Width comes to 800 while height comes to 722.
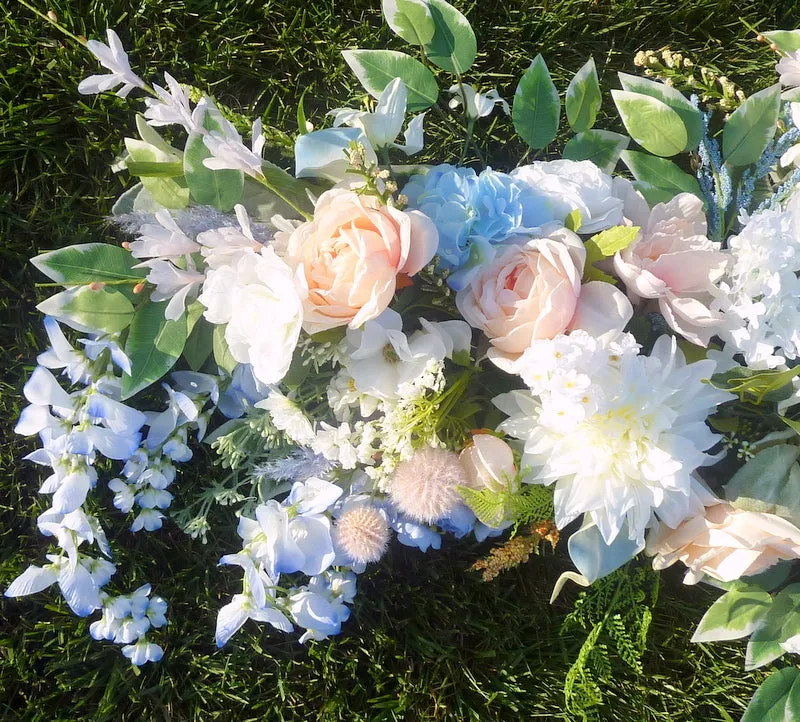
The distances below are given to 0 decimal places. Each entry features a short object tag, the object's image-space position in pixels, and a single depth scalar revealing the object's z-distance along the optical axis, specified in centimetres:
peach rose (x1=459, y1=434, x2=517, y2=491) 76
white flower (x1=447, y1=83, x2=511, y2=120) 91
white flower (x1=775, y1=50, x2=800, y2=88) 82
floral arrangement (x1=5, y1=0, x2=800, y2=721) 66
